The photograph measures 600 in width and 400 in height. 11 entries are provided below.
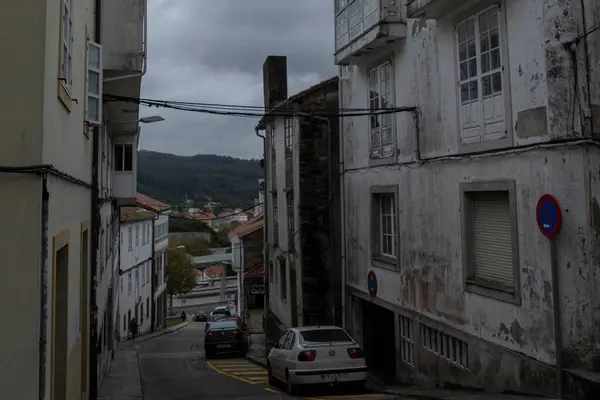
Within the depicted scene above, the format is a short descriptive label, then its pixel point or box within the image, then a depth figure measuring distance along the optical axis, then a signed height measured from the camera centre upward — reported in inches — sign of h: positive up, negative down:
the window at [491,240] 346.0 -1.9
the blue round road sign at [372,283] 568.5 -43.5
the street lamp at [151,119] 538.9 +120.2
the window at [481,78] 356.2 +103.7
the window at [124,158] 741.3 +113.6
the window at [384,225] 538.0 +14.2
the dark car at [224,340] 907.4 -154.0
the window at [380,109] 528.7 +123.0
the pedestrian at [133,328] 1376.1 -199.0
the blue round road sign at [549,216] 301.0 +10.4
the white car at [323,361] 463.2 -98.1
